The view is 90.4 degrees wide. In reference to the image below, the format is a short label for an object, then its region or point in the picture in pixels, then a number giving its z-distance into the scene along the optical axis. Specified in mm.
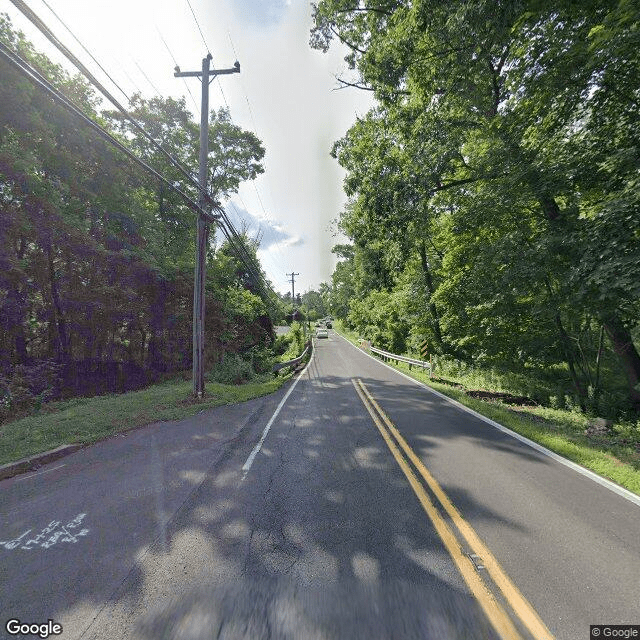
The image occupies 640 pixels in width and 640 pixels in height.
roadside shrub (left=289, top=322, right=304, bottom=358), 32036
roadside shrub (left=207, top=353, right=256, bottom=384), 14420
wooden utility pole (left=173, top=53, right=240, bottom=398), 10109
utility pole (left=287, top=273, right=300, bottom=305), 61628
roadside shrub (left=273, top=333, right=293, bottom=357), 29391
